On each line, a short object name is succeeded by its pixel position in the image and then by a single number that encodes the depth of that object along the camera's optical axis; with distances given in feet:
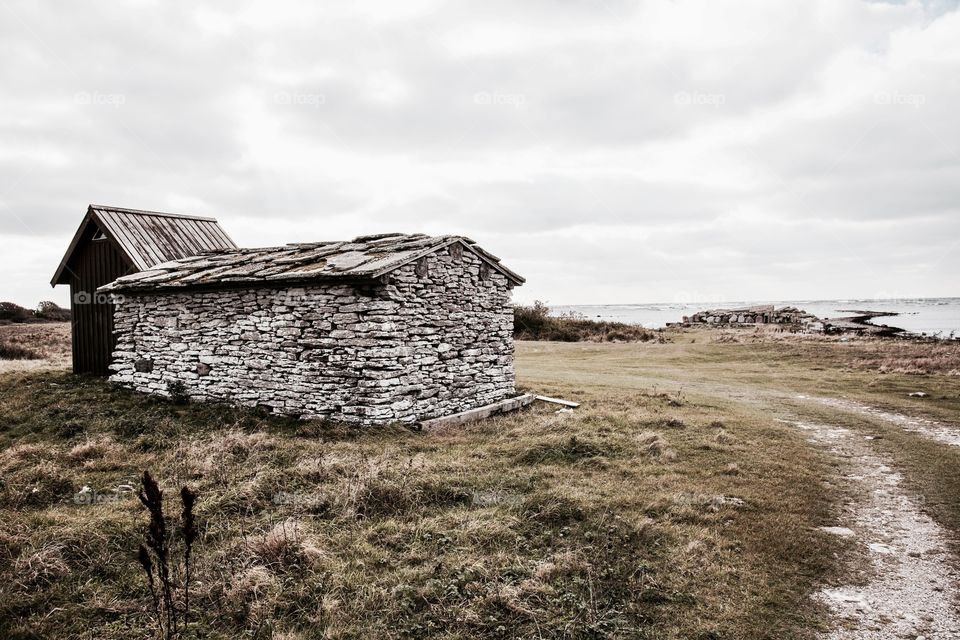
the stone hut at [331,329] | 36.32
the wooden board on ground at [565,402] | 46.46
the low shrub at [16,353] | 79.19
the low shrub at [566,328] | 121.19
